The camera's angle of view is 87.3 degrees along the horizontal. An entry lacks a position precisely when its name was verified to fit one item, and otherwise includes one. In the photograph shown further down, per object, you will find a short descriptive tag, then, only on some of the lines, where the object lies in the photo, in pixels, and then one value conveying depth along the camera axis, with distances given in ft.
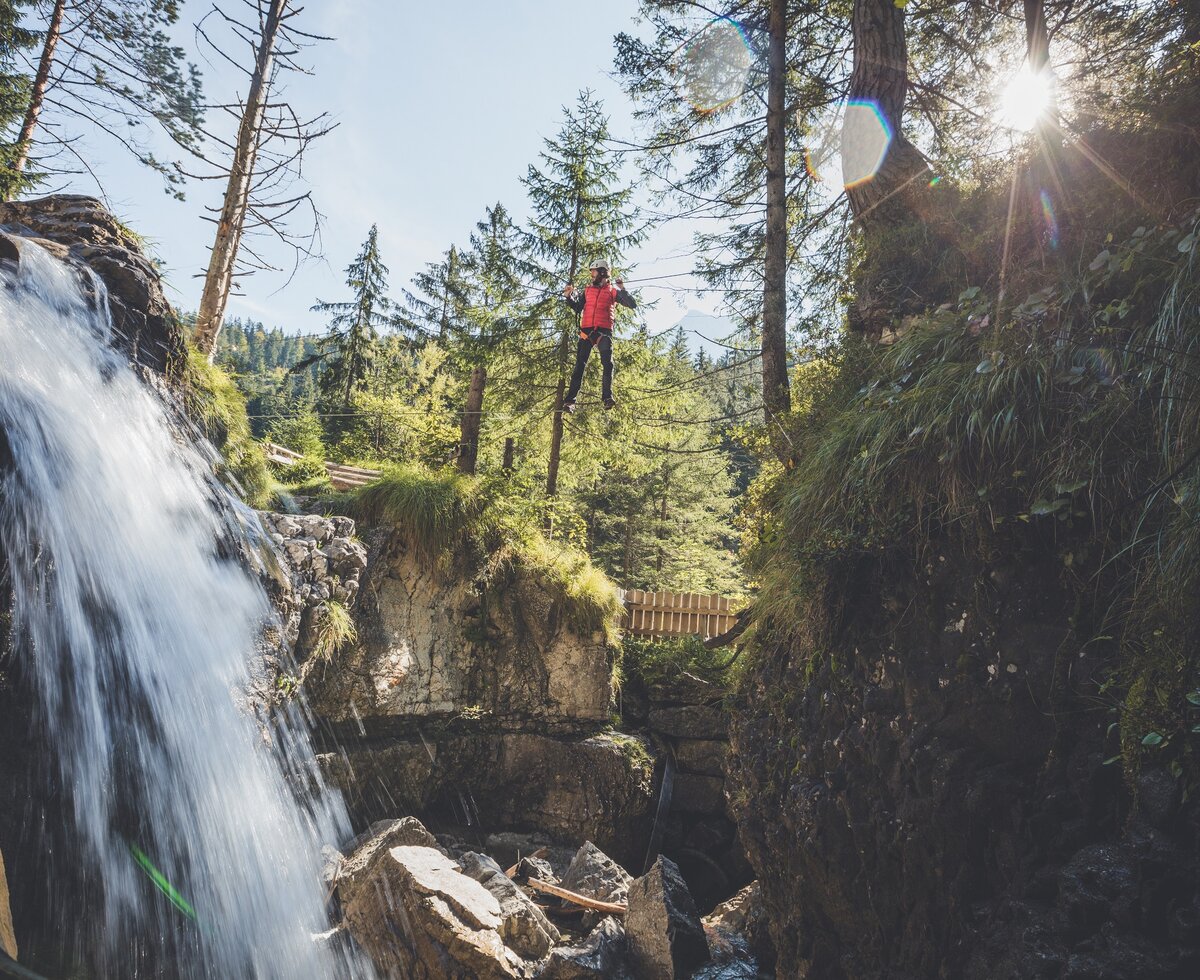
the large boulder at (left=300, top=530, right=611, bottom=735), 25.30
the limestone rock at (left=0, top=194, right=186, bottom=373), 16.74
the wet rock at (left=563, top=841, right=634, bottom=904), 21.04
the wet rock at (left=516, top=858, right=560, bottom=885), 22.75
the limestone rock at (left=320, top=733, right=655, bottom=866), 27.25
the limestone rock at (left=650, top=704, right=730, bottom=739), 32.99
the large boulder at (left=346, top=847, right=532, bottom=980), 14.88
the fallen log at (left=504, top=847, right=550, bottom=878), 23.45
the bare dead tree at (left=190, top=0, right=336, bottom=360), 27.25
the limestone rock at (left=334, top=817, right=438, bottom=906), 17.06
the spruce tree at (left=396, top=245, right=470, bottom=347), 84.48
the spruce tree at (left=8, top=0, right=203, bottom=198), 25.58
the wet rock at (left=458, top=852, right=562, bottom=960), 16.61
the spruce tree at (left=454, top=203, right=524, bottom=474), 38.86
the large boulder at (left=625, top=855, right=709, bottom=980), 16.11
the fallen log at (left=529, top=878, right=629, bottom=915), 20.01
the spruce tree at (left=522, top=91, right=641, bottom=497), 41.13
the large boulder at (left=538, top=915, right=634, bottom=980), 15.39
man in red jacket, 30.01
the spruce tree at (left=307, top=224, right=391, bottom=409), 83.15
